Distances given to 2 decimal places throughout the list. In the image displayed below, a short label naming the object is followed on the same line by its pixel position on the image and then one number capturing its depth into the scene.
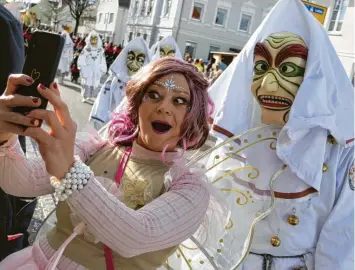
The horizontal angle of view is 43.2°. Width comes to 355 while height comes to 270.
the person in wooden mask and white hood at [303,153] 1.92
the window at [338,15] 16.30
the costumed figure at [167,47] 7.46
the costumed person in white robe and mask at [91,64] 11.33
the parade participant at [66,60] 13.54
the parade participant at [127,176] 0.98
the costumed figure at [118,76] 5.56
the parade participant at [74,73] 14.66
